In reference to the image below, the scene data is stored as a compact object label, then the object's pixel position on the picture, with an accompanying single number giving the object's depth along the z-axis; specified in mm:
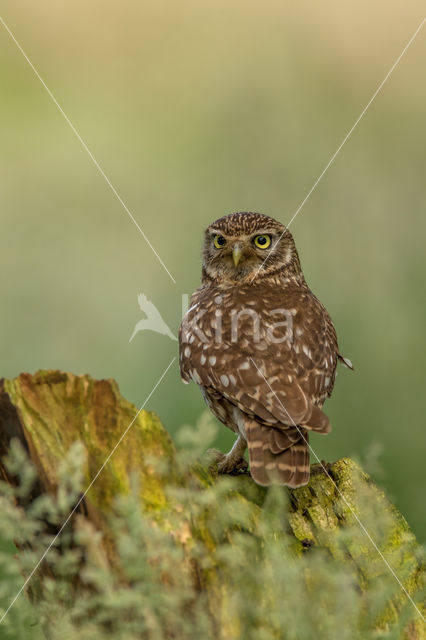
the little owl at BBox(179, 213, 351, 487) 5531
